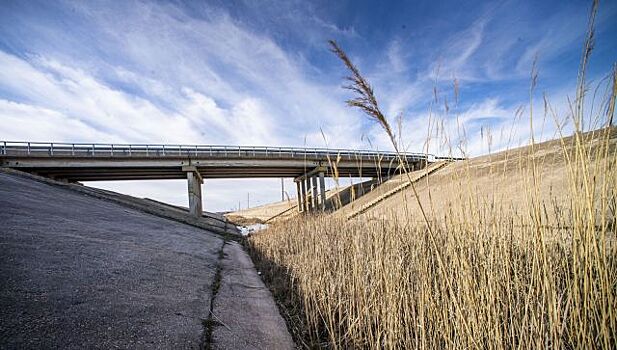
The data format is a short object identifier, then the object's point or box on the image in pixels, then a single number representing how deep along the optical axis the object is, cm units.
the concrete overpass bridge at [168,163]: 1638
